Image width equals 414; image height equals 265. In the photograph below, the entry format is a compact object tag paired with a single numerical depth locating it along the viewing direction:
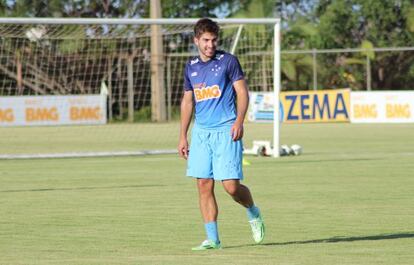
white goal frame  46.94
